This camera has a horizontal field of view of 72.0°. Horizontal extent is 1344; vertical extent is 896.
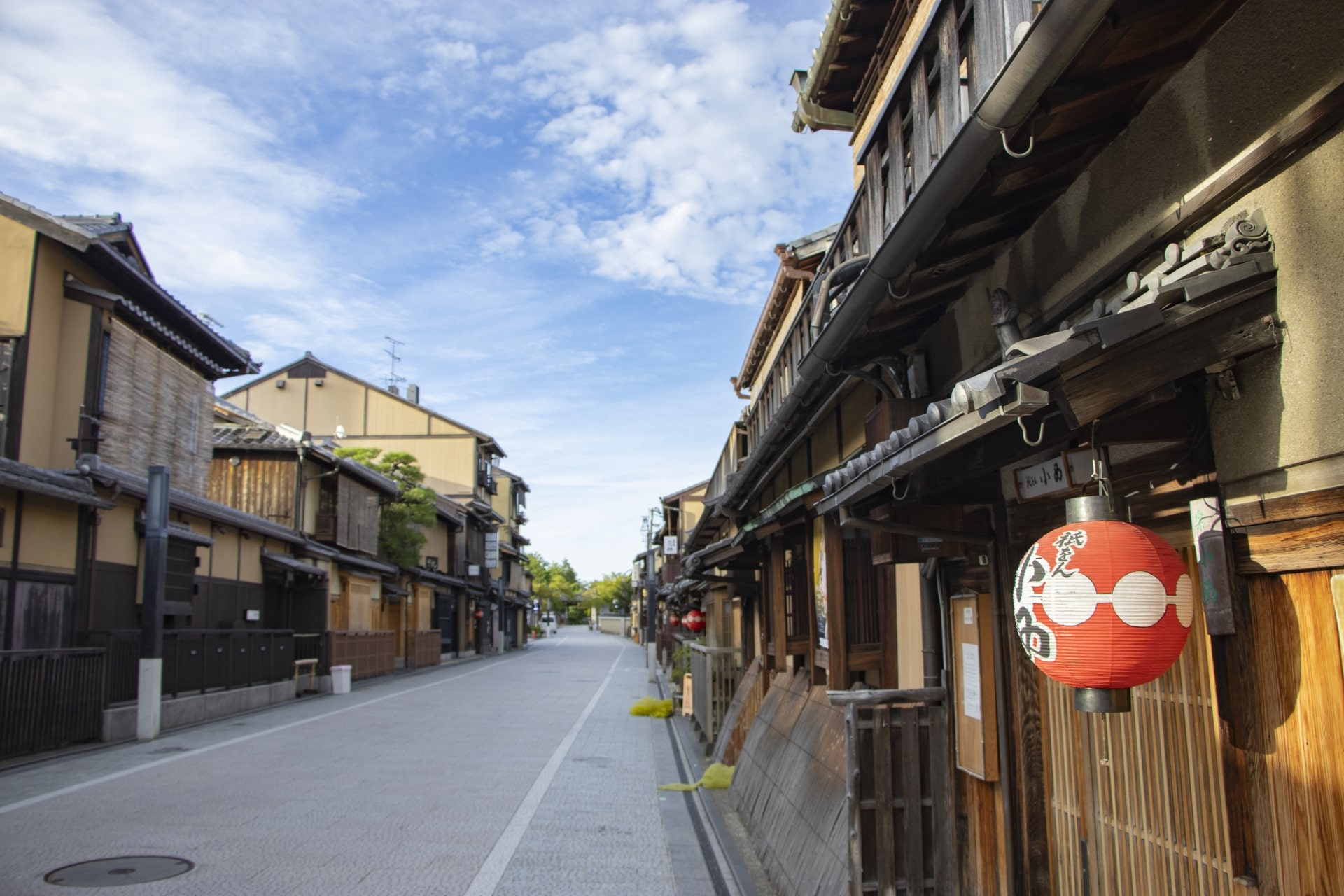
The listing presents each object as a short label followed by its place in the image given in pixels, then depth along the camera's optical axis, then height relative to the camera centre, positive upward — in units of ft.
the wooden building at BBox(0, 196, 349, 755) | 49.67 +7.39
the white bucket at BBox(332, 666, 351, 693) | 88.69 -7.33
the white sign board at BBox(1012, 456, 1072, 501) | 16.20 +2.07
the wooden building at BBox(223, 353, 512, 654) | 166.81 +30.66
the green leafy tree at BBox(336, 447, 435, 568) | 125.39 +12.63
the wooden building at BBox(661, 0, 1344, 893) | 10.72 +2.36
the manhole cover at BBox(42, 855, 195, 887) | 24.85 -7.29
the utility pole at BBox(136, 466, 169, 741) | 53.57 -0.43
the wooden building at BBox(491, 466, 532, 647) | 229.25 +11.38
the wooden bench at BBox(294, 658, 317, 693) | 87.92 -6.21
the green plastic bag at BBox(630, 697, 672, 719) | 73.51 -8.73
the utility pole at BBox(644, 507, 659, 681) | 122.21 -2.03
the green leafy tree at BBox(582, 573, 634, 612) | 425.28 +2.33
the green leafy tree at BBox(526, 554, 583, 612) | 374.22 +6.86
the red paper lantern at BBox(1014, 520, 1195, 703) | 11.02 -0.19
